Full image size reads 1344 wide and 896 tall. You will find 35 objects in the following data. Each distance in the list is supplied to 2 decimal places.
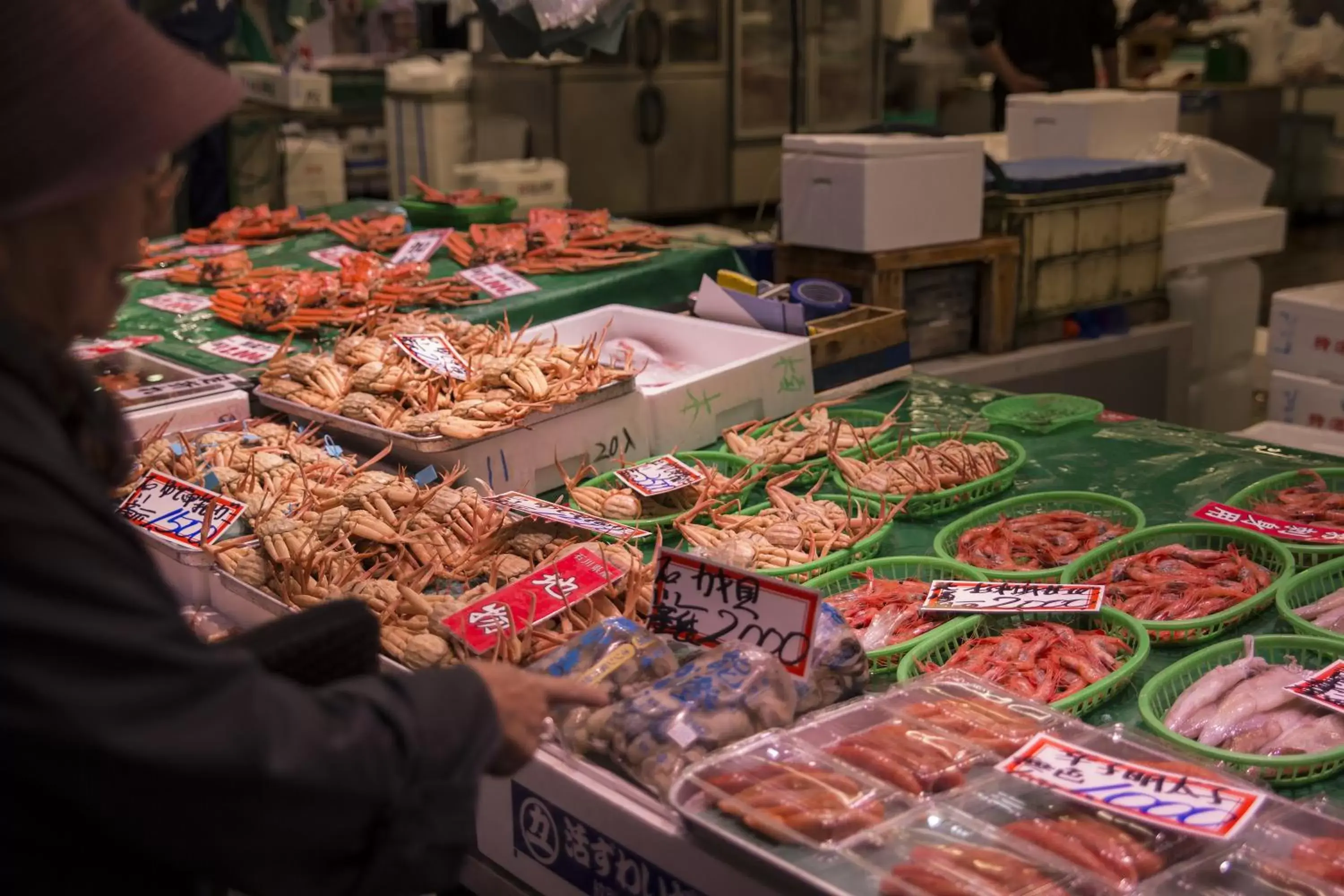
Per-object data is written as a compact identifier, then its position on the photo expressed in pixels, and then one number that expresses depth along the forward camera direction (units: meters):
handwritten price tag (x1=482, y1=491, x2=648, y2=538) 2.39
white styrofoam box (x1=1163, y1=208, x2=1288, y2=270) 4.90
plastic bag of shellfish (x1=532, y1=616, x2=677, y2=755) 1.82
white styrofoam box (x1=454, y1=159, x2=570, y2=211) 6.23
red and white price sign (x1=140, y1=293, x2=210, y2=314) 4.34
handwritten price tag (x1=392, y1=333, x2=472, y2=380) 3.12
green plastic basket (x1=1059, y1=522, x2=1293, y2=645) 2.24
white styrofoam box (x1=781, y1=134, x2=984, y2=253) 3.97
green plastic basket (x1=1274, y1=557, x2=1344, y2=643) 2.26
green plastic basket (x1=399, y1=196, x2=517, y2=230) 5.45
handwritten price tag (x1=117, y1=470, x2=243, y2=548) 2.53
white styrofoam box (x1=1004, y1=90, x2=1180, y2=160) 4.95
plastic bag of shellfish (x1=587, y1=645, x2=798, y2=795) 1.69
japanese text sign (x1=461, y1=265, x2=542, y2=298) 4.27
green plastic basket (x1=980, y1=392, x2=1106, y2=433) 3.33
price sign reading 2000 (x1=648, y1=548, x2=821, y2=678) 1.80
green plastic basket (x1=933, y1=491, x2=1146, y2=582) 2.62
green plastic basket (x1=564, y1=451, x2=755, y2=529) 2.90
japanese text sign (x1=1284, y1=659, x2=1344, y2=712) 1.84
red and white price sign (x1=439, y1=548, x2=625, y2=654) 2.04
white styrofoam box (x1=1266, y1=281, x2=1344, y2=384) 3.88
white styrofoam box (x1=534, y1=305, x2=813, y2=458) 3.15
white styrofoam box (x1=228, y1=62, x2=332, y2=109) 8.43
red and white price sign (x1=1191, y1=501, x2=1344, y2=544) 2.48
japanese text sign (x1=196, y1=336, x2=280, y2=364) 3.75
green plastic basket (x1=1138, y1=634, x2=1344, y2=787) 1.74
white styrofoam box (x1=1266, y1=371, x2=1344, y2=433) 3.91
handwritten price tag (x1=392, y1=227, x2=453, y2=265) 4.70
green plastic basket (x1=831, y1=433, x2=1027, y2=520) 2.80
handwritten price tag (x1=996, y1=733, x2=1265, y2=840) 1.48
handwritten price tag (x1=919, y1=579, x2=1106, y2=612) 2.15
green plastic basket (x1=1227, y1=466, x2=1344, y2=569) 2.77
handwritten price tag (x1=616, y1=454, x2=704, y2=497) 2.74
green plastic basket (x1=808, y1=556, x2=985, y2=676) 2.40
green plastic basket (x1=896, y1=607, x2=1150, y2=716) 1.93
